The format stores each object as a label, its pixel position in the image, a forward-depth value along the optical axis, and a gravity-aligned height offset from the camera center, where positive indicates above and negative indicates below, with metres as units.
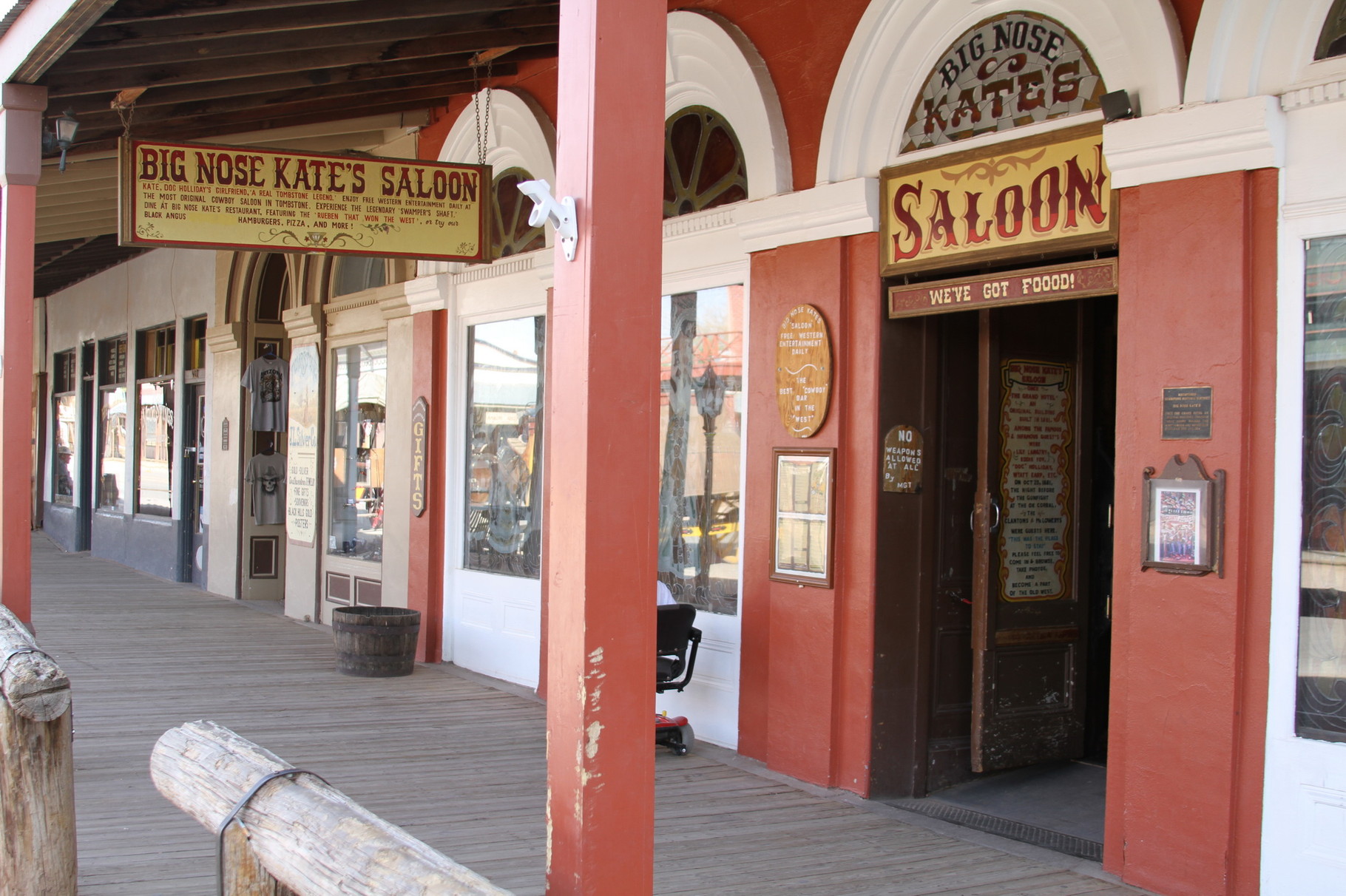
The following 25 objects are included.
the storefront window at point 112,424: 16.91 -0.10
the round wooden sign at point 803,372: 5.90 +0.28
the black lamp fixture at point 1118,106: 4.54 +1.22
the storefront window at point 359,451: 10.43 -0.27
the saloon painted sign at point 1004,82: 4.97 +1.50
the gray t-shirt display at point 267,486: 12.72 -0.70
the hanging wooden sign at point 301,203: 6.57 +1.23
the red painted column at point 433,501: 9.28 -0.60
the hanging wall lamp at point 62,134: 7.02 +1.62
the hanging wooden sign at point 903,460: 5.74 -0.14
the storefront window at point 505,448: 8.45 -0.18
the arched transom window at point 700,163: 6.77 +1.50
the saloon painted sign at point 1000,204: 4.84 +0.97
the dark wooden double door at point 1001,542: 5.91 -0.55
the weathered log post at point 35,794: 3.92 -1.22
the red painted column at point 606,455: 2.57 -0.07
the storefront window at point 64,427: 19.58 -0.18
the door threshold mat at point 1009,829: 5.09 -1.73
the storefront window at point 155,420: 15.07 -0.03
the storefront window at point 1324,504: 4.05 -0.23
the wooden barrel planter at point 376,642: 8.59 -1.56
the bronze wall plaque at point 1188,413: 4.32 +0.08
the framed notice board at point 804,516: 5.84 -0.43
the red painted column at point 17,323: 6.21 +0.47
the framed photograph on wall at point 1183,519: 4.25 -0.30
